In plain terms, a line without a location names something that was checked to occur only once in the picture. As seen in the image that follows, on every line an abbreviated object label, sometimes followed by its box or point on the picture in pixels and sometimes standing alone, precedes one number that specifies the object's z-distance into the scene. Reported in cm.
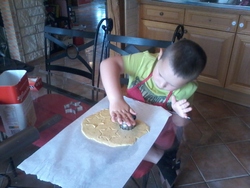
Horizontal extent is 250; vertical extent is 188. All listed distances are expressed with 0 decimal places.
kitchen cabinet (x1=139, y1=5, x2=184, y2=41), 199
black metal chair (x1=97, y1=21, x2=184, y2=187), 103
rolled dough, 65
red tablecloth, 73
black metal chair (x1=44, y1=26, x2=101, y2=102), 108
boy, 71
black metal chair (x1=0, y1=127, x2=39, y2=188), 49
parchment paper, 53
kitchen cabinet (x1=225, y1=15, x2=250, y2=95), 172
